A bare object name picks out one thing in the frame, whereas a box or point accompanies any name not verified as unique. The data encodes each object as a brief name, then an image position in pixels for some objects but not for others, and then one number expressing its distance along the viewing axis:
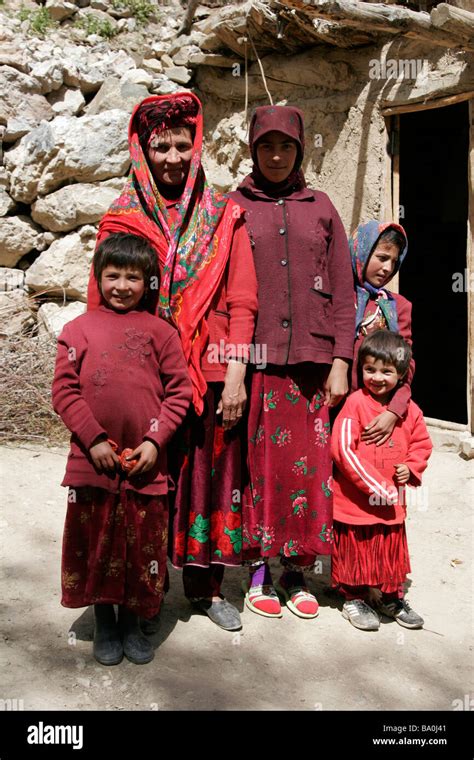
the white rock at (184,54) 5.62
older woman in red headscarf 2.40
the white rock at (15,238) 5.75
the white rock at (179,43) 5.69
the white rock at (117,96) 5.70
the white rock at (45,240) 5.79
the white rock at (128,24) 6.14
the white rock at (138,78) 5.75
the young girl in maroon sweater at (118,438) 2.20
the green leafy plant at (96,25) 6.13
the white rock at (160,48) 5.92
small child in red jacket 2.62
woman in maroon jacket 2.57
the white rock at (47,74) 5.75
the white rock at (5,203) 5.79
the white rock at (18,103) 5.72
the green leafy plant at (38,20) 6.07
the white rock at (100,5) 6.21
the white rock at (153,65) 5.86
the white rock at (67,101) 5.90
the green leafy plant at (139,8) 6.16
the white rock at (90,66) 5.89
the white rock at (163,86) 5.73
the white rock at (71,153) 5.63
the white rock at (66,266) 5.66
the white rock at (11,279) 5.77
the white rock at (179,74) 5.67
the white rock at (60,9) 6.14
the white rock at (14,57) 5.81
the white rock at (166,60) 5.82
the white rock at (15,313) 5.59
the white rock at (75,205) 5.62
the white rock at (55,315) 5.60
